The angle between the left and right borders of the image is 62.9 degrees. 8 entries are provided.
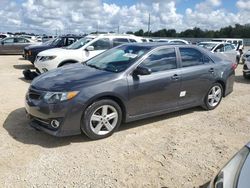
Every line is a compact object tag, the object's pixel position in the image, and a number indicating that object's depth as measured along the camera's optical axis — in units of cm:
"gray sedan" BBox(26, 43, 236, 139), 316
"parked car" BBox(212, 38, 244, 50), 1453
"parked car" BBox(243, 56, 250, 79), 813
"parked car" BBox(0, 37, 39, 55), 1515
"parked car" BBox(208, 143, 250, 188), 140
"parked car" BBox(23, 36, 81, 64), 969
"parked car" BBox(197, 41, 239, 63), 1046
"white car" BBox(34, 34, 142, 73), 723
